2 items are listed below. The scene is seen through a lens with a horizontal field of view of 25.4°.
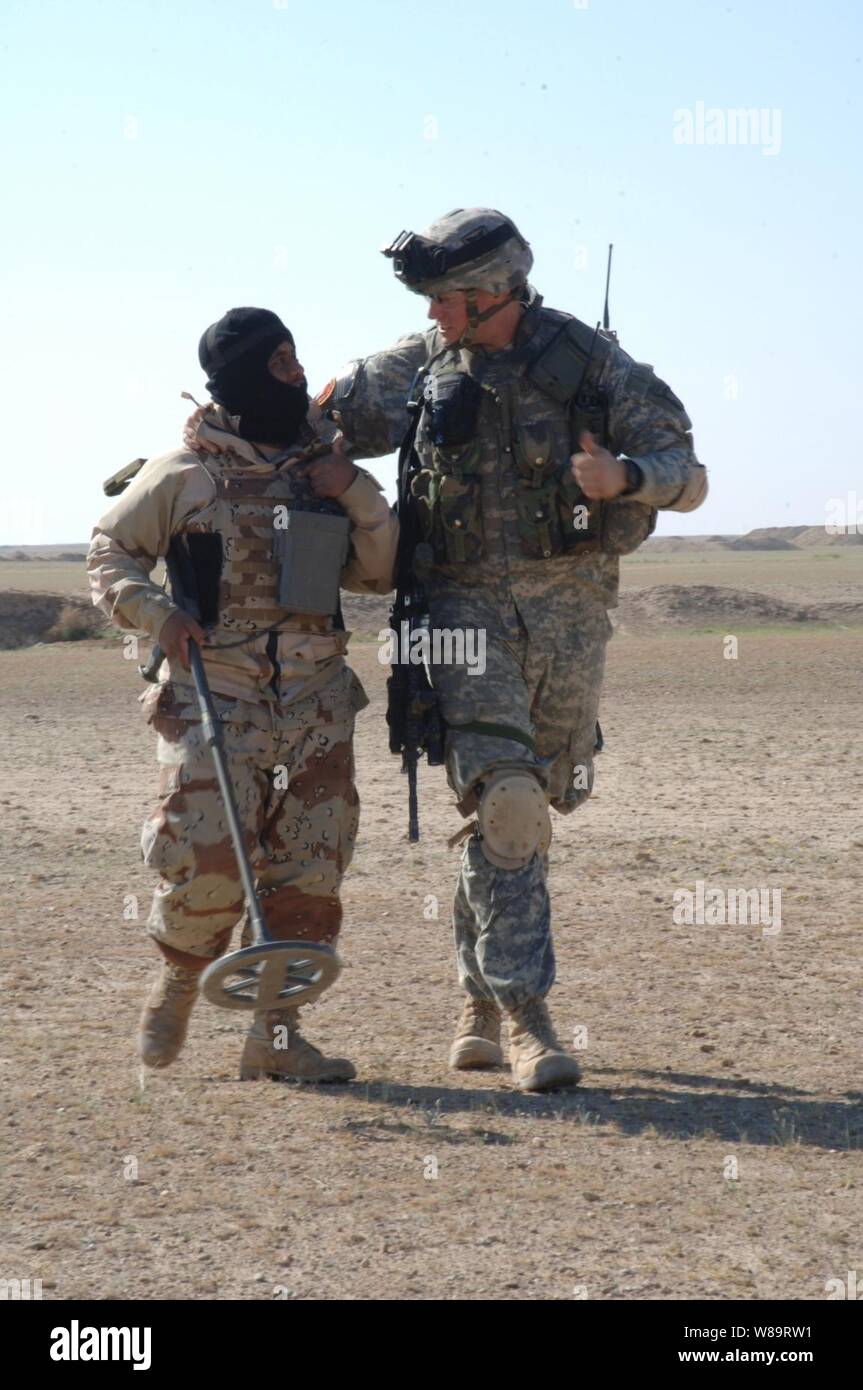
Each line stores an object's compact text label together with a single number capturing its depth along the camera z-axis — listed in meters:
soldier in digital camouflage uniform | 5.23
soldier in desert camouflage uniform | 5.09
